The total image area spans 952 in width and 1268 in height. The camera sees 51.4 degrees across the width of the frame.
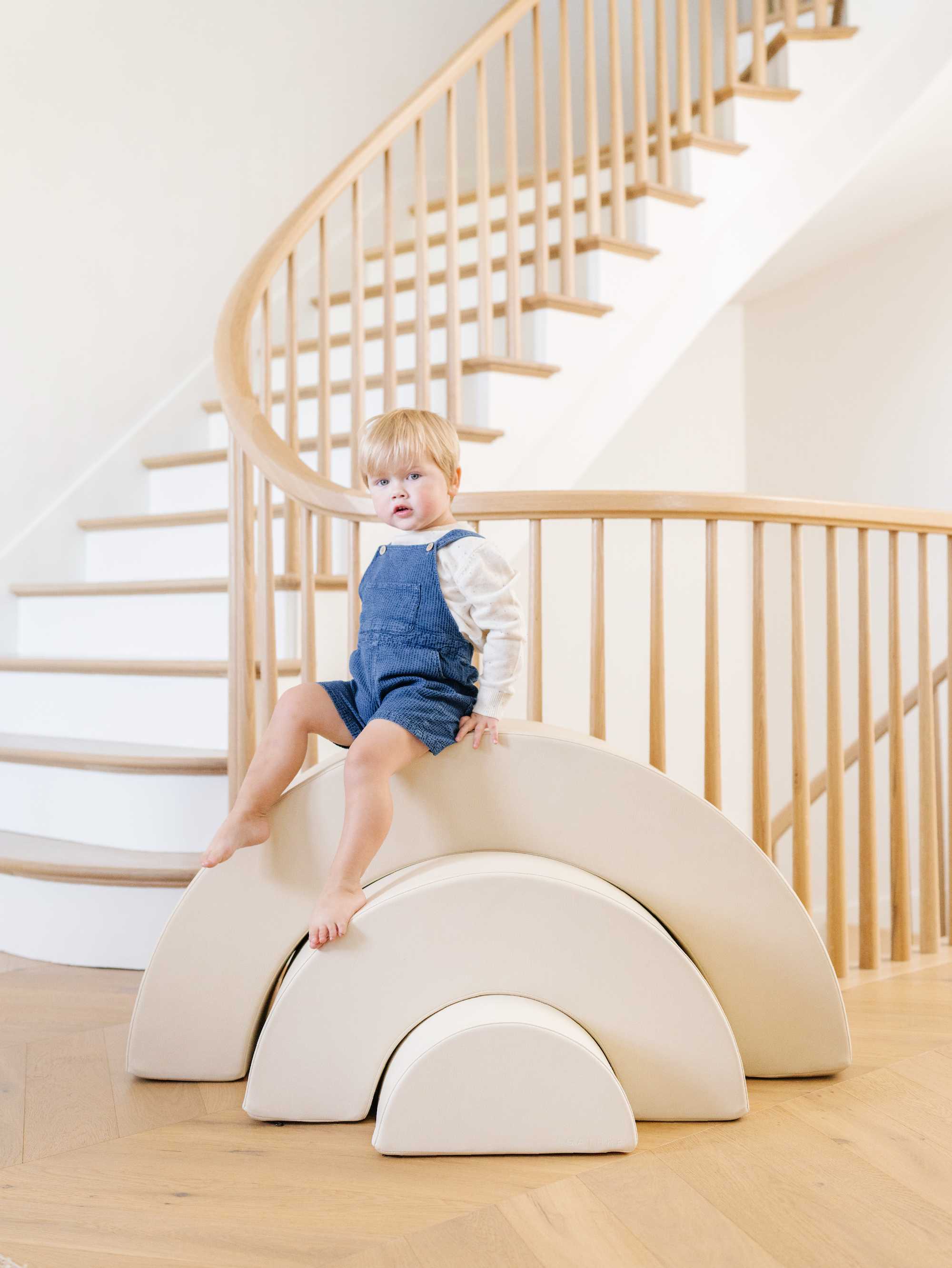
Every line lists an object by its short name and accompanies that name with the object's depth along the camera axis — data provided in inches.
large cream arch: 58.0
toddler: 55.4
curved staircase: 80.0
